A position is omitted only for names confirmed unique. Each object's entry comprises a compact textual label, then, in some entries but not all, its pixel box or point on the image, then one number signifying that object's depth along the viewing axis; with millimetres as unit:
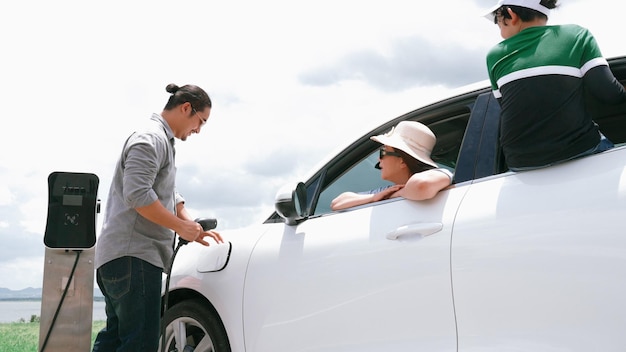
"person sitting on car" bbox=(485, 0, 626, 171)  2658
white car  2393
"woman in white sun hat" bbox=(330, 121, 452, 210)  3264
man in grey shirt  3607
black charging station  4613
